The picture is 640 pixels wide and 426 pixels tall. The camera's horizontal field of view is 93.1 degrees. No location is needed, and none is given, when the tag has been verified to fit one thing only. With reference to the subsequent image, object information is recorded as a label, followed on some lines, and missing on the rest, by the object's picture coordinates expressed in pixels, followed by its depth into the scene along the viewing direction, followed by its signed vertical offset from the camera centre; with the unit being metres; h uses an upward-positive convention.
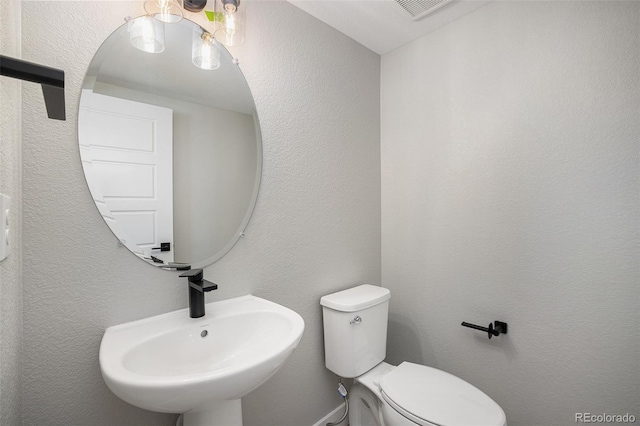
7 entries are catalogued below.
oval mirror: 0.99 +0.26
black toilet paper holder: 1.46 -0.56
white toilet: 1.15 -0.75
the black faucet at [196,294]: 1.07 -0.28
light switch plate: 0.55 -0.02
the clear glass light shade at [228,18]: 1.17 +0.78
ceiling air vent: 1.47 +1.03
